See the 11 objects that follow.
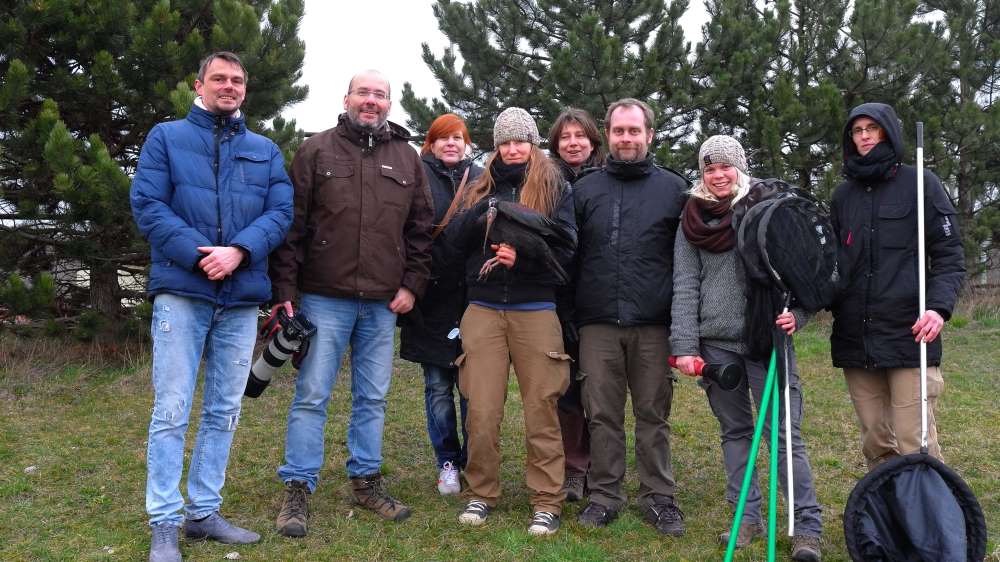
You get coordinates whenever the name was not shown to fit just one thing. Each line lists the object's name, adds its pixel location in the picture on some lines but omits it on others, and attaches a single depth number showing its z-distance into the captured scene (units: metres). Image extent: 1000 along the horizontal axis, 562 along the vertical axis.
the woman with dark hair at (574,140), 4.46
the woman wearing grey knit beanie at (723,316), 3.61
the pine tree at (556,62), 9.67
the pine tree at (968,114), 10.57
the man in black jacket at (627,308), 3.88
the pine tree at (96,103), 6.54
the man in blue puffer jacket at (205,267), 3.41
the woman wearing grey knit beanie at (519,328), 3.91
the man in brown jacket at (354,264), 3.90
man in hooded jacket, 3.51
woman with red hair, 4.50
